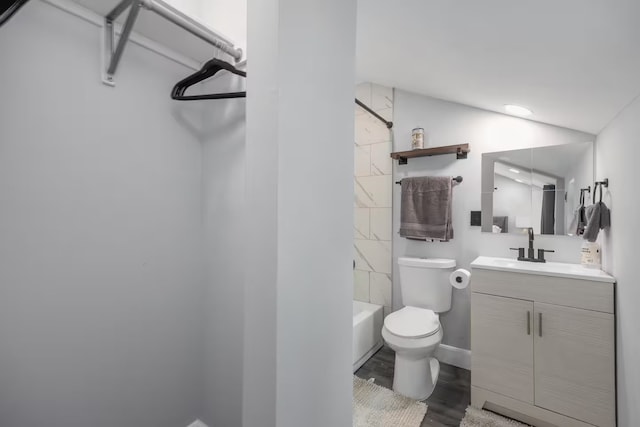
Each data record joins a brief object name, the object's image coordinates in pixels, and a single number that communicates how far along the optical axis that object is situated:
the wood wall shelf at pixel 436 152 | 2.28
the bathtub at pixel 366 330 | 2.28
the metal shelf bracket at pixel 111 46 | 1.08
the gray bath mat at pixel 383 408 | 1.72
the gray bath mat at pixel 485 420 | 1.70
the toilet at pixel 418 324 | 1.89
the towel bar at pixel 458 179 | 2.31
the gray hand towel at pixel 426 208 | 2.29
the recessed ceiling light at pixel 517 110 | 1.81
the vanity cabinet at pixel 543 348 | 1.53
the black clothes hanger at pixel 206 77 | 1.17
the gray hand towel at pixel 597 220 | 1.57
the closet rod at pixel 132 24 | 0.98
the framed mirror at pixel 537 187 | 1.92
